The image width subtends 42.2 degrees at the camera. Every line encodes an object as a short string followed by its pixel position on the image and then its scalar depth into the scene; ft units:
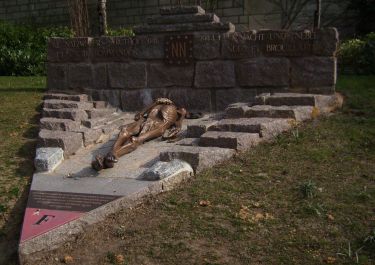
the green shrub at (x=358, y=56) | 29.53
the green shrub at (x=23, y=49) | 38.47
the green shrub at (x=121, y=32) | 43.18
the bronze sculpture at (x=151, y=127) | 17.13
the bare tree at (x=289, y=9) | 50.16
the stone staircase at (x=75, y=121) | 18.17
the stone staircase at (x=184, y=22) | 23.40
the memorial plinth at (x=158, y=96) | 13.58
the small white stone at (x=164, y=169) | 14.16
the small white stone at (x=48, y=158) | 16.30
